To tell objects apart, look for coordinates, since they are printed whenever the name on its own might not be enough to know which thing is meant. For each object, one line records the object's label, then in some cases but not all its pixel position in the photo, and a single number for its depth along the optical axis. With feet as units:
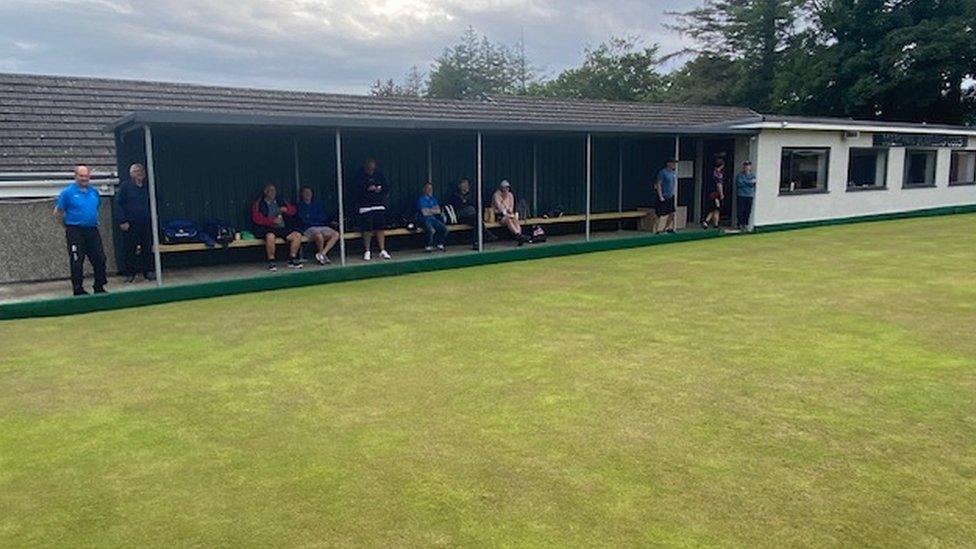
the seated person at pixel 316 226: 32.04
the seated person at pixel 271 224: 31.04
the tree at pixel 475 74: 152.97
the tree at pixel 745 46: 102.78
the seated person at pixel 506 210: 38.40
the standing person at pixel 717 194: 45.91
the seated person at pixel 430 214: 35.99
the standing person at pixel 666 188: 42.75
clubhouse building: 29.27
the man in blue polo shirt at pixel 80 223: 24.47
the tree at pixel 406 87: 170.97
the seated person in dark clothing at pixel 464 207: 38.22
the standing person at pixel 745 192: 45.60
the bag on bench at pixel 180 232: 29.66
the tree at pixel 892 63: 81.76
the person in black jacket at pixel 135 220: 27.30
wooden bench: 29.50
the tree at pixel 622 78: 126.72
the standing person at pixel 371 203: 33.04
